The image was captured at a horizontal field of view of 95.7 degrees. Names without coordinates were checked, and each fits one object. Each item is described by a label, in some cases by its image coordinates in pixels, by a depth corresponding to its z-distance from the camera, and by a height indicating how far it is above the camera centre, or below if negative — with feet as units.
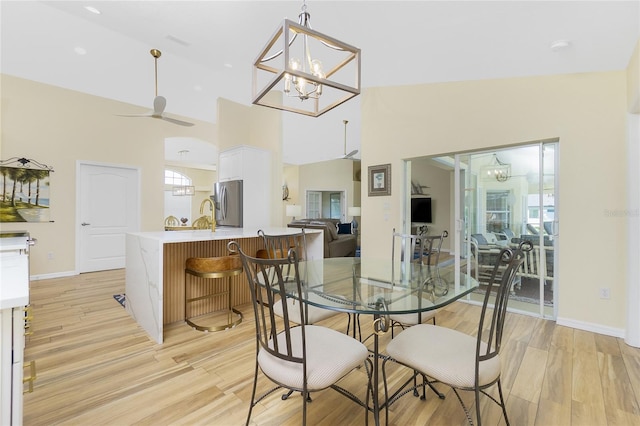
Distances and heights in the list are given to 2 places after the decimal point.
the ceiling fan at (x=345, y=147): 23.01 +6.02
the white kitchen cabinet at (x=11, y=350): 2.83 -1.38
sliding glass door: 10.22 +0.03
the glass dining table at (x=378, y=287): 4.47 -1.44
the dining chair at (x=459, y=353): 4.11 -2.16
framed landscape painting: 13.99 +0.95
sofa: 19.40 -1.93
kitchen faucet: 9.93 +0.00
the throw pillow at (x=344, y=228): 31.83 -1.43
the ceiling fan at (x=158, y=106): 11.78 +4.48
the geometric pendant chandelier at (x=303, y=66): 4.87 +3.00
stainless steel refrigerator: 14.79 +0.59
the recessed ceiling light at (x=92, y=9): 9.74 +6.94
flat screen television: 27.55 +0.51
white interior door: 16.20 +0.06
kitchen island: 7.89 -1.74
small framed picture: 14.10 +1.78
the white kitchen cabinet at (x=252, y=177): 14.92 +2.01
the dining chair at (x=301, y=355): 4.04 -2.15
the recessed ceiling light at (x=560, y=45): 7.58 +4.56
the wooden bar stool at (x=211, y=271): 8.45 -1.67
